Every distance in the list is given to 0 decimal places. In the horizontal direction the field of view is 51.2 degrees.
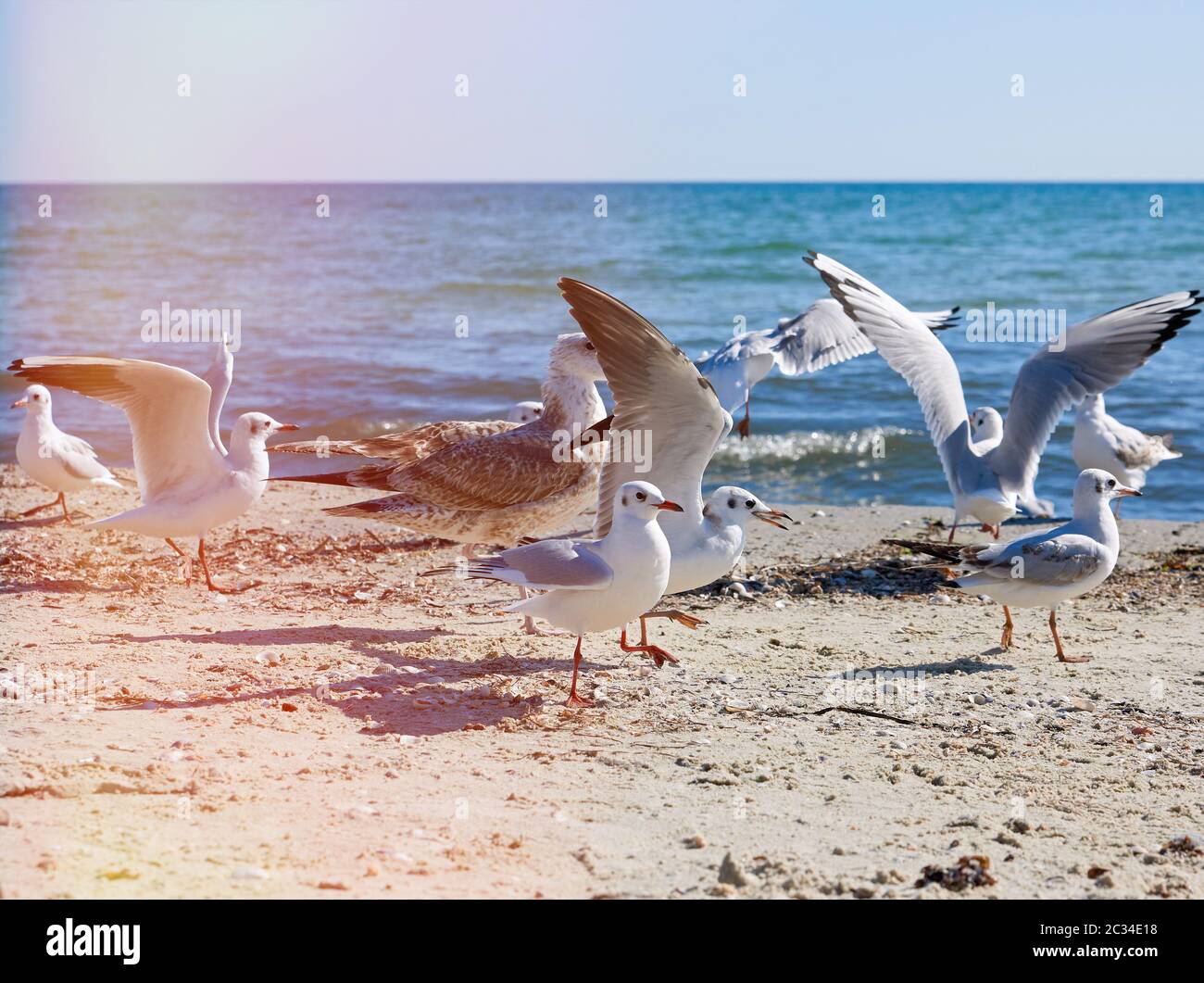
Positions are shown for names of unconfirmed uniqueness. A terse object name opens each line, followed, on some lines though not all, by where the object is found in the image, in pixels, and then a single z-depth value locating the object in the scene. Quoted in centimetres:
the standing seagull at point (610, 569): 481
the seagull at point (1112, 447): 980
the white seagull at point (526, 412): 819
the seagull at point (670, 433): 509
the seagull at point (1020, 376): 735
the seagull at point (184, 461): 645
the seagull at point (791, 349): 829
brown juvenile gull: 636
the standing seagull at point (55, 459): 805
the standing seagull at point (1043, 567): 592
